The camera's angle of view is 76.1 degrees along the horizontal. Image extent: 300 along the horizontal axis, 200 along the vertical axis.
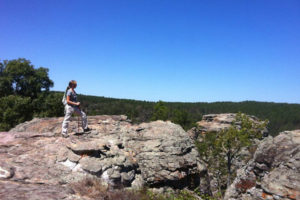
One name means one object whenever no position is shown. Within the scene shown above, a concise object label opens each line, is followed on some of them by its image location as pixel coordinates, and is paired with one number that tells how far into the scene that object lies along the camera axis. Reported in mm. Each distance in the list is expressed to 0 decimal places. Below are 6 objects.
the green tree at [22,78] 26719
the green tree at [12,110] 24048
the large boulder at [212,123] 57525
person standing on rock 9031
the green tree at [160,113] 54625
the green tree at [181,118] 58069
